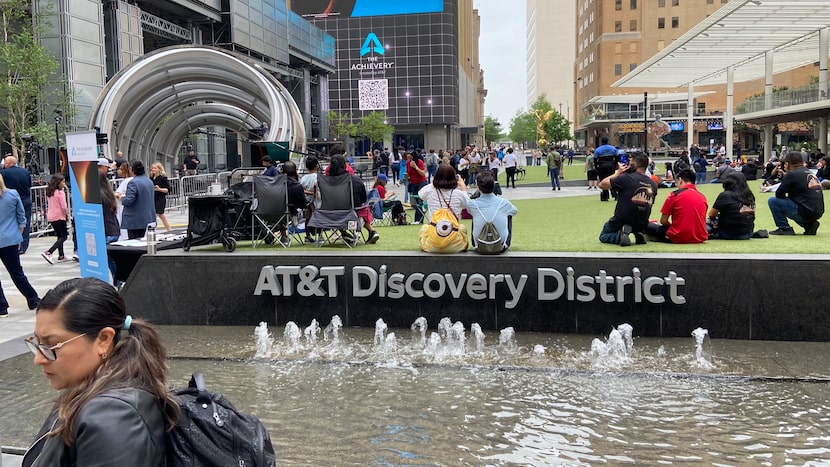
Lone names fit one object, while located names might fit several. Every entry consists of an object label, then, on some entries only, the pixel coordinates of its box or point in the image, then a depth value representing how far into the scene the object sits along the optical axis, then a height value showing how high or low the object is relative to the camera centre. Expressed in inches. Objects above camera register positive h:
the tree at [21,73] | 1036.5 +159.8
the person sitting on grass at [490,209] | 365.4 -17.5
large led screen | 3690.9 +857.9
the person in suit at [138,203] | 454.9 -13.2
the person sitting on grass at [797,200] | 433.4 -18.2
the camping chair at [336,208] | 413.7 -17.3
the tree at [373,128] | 3137.3 +209.9
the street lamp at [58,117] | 943.3 +91.3
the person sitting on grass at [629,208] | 388.5 -18.8
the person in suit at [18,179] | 600.4 +3.9
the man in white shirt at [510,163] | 1210.0 +18.9
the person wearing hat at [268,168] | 567.6 +8.7
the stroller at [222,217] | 401.4 -21.0
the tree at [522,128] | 5393.7 +370.6
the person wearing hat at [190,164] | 1265.1 +28.4
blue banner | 285.4 -8.6
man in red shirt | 391.2 -21.9
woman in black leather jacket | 77.6 -22.9
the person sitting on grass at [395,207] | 604.1 -25.6
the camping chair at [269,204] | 420.5 -14.1
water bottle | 379.9 -31.0
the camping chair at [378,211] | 610.7 -29.0
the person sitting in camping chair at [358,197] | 426.6 -11.6
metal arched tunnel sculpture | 861.2 +112.7
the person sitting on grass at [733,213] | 404.5 -23.4
